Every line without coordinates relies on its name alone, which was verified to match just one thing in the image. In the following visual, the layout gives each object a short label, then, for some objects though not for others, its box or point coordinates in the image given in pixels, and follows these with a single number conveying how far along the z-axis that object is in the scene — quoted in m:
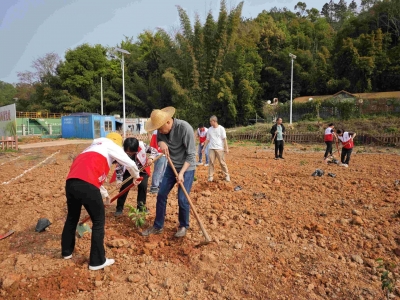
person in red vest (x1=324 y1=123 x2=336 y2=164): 9.94
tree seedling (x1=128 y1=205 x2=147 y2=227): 3.86
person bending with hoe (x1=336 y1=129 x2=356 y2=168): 8.54
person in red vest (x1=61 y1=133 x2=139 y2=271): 2.86
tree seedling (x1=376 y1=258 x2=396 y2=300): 2.32
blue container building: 25.61
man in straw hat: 3.52
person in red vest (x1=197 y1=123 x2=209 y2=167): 9.40
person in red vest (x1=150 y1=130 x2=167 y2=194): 5.66
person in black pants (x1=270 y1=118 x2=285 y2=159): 10.24
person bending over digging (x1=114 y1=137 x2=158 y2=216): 4.19
